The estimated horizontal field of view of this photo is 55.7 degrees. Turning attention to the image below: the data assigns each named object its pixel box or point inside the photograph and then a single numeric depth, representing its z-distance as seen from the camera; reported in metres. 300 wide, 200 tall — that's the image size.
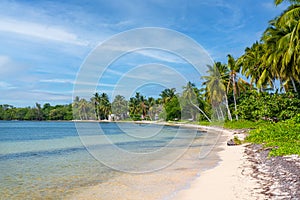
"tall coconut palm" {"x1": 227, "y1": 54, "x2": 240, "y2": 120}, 39.84
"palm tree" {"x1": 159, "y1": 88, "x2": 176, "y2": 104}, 76.39
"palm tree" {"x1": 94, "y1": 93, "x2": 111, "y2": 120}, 96.44
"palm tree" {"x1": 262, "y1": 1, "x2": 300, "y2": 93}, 19.08
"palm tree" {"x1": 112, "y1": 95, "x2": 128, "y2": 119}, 71.97
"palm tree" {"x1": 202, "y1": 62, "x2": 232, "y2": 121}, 41.97
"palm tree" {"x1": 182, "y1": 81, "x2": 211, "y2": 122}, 61.56
